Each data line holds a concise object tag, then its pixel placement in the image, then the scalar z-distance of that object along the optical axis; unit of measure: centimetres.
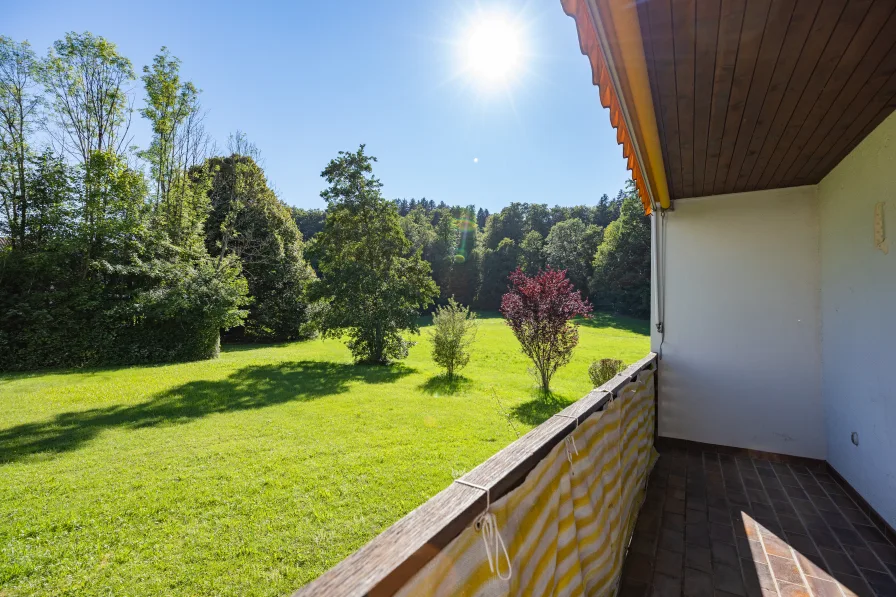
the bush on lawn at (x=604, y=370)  657
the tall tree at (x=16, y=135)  852
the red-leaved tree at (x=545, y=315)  682
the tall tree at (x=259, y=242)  1323
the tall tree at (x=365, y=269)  1024
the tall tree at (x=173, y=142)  1070
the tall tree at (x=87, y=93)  919
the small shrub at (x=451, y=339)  840
